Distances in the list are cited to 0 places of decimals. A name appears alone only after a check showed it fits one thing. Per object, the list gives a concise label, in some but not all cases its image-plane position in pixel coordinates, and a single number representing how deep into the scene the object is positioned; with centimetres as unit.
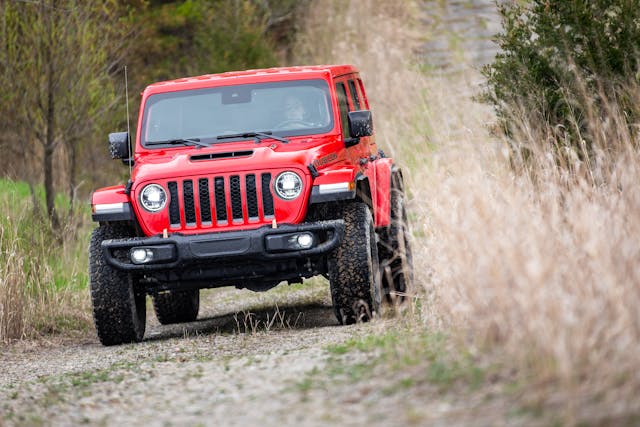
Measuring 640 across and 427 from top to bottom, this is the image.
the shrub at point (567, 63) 1933
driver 1875
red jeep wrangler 1658
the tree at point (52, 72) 2848
